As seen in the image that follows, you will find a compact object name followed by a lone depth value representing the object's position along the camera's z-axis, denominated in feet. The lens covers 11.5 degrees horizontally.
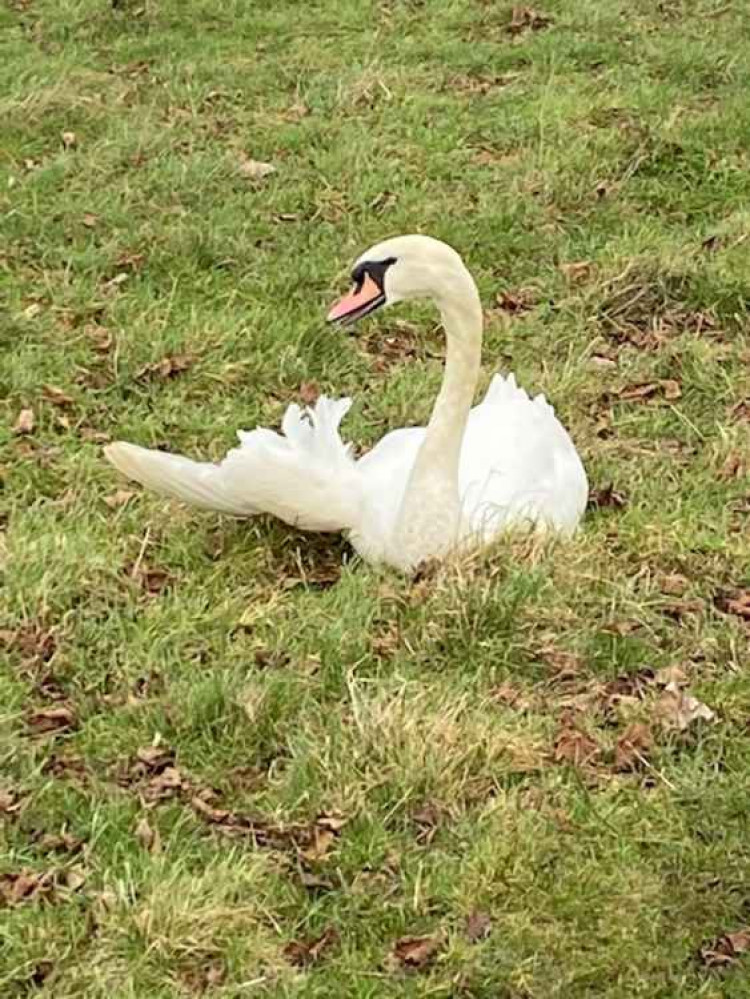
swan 35.56
